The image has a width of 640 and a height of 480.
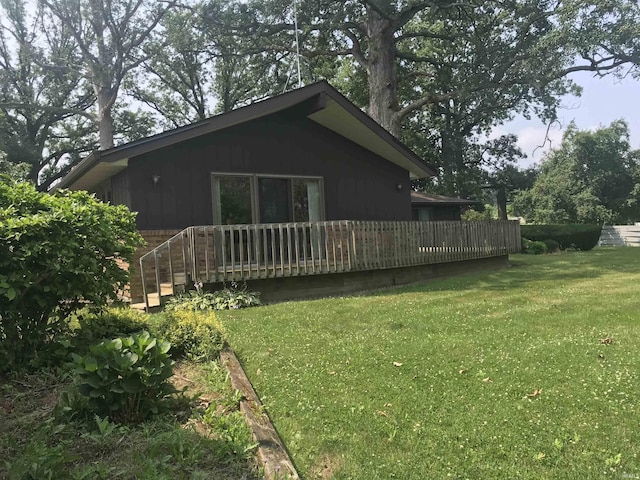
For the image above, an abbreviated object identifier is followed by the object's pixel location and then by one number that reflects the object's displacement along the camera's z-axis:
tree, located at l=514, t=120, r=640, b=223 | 37.41
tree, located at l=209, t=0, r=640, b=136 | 17.47
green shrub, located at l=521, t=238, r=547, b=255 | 21.48
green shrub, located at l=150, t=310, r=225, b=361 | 4.67
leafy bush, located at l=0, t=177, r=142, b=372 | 3.96
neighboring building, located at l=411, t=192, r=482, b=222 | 20.73
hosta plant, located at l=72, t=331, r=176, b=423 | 3.24
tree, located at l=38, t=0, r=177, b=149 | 25.02
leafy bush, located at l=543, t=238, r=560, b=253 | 22.21
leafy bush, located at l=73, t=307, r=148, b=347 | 4.62
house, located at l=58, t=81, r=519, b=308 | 8.91
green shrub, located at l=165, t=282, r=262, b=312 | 7.65
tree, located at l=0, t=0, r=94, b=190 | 26.83
